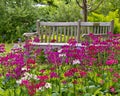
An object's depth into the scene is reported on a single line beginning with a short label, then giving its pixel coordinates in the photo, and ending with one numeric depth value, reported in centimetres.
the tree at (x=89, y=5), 1228
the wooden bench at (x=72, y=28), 938
